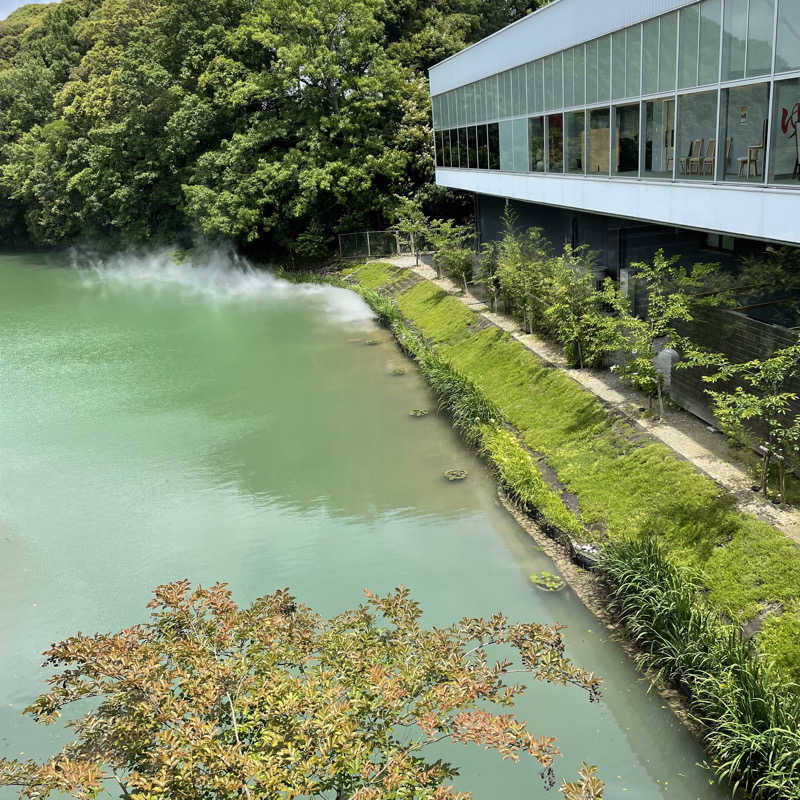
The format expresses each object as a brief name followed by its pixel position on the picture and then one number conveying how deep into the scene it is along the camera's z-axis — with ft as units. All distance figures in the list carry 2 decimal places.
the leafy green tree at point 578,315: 44.88
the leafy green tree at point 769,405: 28.02
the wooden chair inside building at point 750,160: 32.91
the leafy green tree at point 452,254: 73.26
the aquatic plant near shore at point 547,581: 30.32
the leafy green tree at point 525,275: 53.78
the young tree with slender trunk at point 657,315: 35.99
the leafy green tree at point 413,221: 90.63
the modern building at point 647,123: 31.94
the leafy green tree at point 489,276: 64.03
